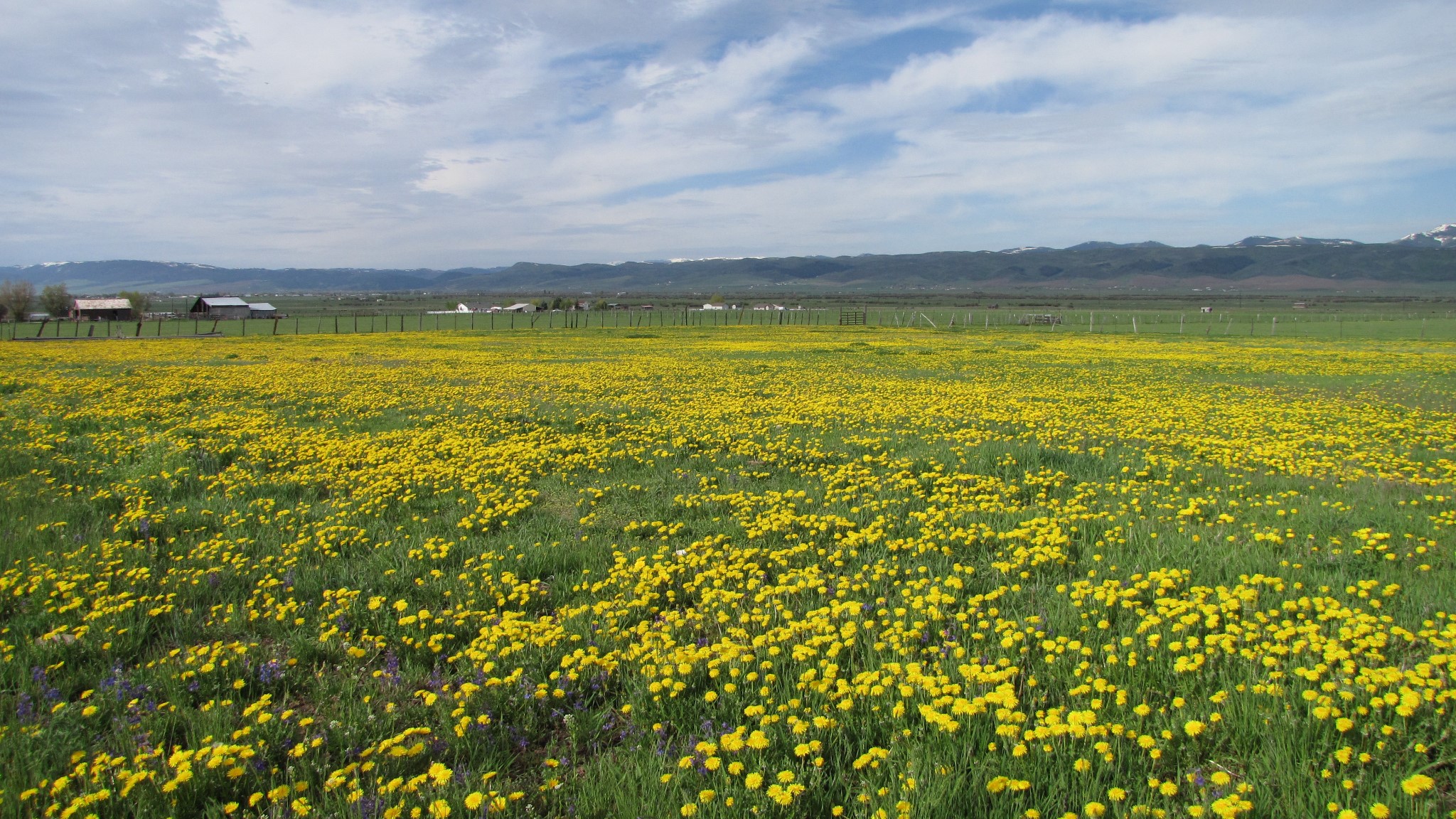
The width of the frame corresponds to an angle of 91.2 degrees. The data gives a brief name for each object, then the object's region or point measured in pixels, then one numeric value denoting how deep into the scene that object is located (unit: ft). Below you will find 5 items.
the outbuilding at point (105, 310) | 404.36
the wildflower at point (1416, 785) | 10.35
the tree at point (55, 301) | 396.57
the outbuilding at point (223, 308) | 463.01
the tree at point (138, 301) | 435.12
